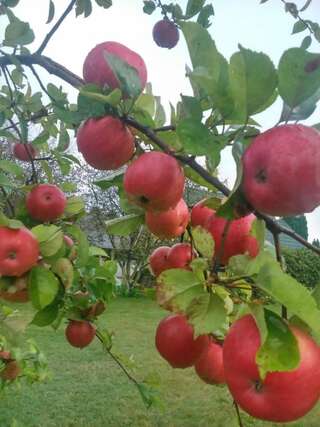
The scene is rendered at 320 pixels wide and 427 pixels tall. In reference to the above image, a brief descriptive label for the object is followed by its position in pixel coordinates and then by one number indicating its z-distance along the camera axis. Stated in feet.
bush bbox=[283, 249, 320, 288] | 36.83
